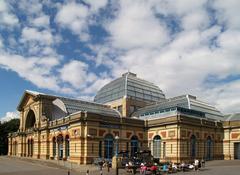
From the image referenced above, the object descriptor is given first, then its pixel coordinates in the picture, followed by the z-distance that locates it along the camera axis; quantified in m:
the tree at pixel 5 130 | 67.63
